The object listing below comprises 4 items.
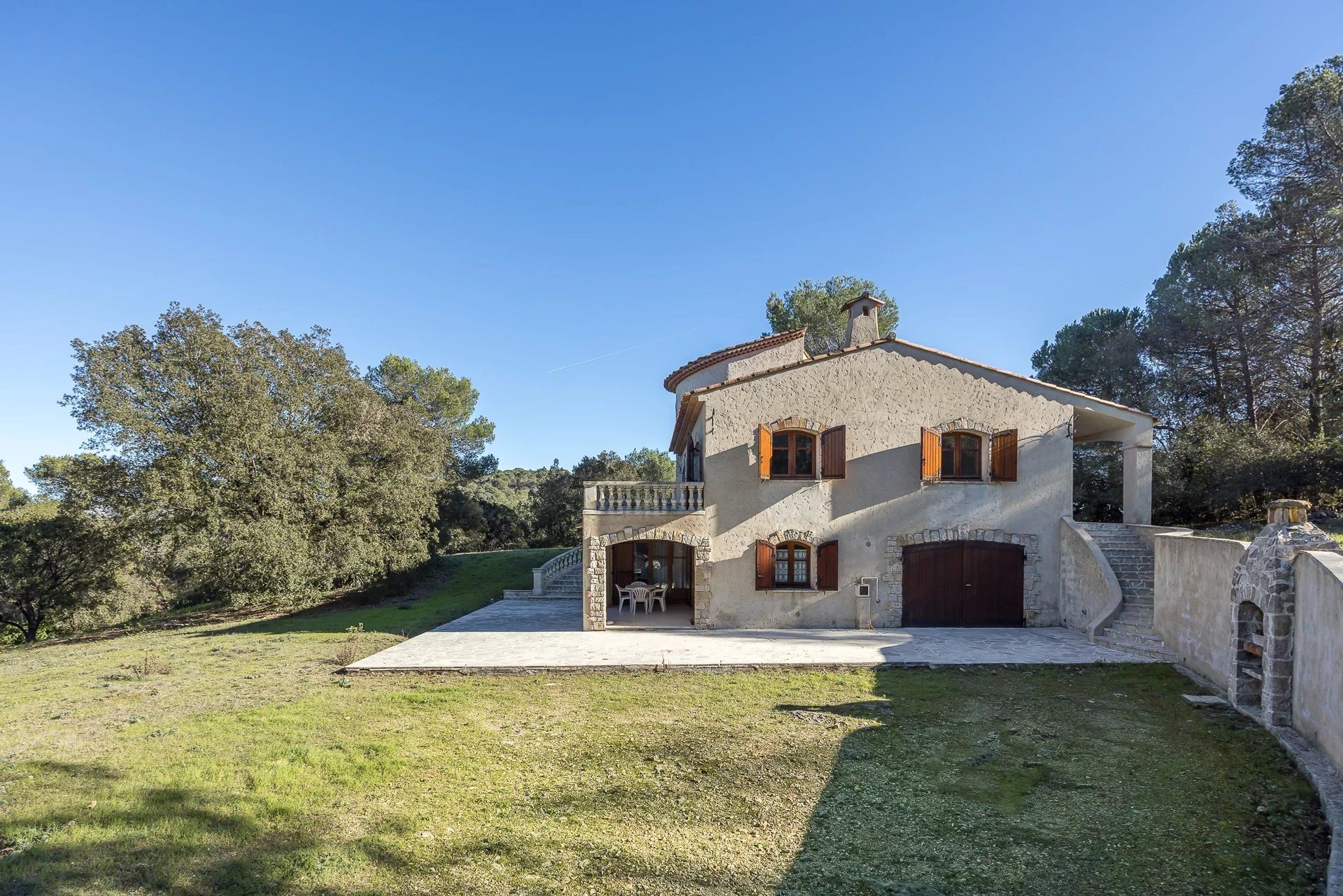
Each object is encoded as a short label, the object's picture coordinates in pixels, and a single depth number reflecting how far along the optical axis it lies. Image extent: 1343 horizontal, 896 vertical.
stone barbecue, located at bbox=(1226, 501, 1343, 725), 7.38
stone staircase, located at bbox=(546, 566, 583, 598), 22.38
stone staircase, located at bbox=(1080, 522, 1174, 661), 11.84
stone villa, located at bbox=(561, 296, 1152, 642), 14.96
